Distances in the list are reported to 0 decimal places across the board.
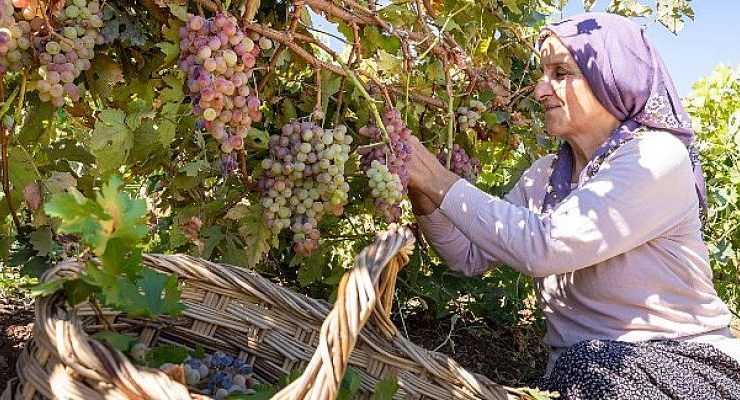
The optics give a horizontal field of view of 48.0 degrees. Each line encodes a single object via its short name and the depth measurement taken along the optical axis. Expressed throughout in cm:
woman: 181
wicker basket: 97
